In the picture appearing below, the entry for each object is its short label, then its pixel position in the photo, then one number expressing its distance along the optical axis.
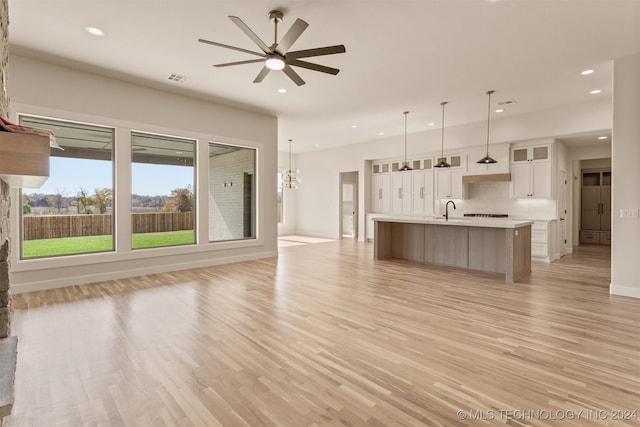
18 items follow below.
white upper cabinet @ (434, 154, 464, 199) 8.57
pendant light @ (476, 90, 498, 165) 6.25
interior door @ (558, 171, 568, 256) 7.73
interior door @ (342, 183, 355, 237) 12.09
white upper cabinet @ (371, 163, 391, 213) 10.35
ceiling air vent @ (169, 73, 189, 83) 5.13
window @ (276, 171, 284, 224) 12.83
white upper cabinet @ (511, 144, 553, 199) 7.23
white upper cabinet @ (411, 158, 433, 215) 9.22
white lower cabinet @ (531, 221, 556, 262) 7.08
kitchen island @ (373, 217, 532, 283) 5.35
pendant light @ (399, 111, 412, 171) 7.26
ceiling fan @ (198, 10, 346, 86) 2.92
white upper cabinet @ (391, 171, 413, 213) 9.74
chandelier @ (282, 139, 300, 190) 11.79
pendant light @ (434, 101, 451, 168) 6.51
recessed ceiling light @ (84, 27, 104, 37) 3.78
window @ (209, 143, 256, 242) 6.76
